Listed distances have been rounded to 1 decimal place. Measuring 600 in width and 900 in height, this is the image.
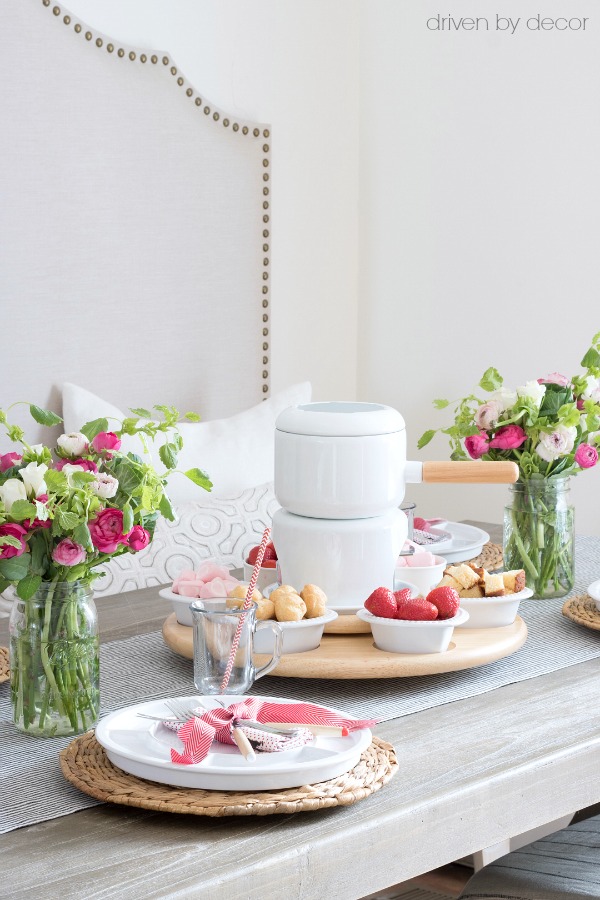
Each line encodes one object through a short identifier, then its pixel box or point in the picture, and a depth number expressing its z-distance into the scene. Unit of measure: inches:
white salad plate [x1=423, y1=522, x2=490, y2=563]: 138.7
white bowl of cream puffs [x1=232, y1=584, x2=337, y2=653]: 113.4
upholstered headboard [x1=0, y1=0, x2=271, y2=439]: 171.3
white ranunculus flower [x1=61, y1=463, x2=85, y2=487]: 105.0
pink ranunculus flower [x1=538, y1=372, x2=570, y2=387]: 131.9
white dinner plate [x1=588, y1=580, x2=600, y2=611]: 123.9
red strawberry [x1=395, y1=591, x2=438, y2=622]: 113.8
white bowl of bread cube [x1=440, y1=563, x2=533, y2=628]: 118.7
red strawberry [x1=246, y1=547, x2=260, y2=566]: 129.4
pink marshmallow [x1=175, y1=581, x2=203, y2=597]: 118.7
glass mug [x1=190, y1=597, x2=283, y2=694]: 106.1
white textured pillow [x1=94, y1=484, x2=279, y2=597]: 147.0
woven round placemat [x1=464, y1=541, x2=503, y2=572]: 137.0
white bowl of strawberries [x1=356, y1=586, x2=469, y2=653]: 113.3
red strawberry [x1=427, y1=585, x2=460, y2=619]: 113.8
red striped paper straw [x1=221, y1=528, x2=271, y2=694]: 106.3
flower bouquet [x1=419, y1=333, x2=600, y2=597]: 130.2
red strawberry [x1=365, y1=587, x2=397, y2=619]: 114.1
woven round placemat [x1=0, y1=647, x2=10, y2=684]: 114.0
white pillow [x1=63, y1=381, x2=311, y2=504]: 173.0
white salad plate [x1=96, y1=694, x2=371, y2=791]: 98.4
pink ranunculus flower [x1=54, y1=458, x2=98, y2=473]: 106.4
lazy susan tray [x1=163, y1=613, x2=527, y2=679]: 112.1
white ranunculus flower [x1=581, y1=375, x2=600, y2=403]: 131.4
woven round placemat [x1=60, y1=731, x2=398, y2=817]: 97.0
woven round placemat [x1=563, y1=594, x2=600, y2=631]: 122.6
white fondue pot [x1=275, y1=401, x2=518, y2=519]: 117.4
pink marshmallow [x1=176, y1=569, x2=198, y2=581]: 119.9
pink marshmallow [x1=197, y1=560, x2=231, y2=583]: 119.8
